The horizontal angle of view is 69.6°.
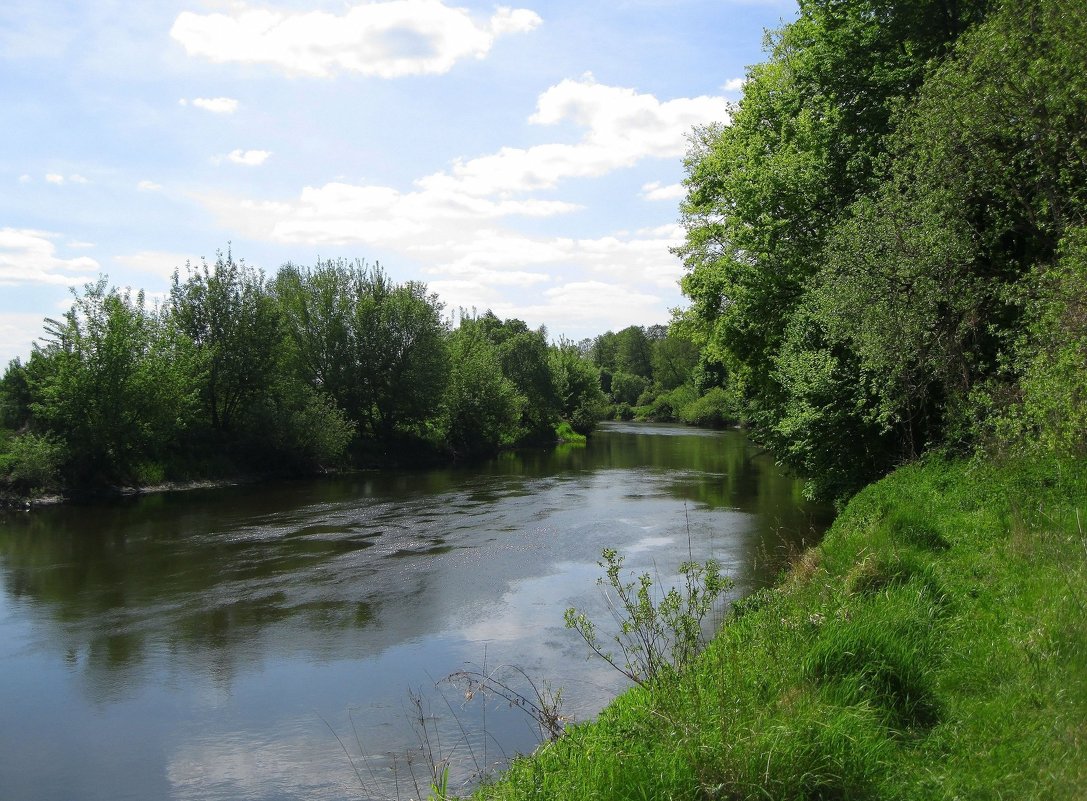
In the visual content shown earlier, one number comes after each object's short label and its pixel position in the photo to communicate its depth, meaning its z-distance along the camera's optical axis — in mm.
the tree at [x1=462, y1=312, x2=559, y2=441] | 62688
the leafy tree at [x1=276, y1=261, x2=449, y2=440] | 43594
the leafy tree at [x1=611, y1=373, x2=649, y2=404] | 104500
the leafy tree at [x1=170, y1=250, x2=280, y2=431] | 36719
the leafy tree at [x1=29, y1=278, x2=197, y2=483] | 28641
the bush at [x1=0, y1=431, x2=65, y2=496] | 26609
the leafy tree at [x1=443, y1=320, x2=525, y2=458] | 48562
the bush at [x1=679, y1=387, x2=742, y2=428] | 71562
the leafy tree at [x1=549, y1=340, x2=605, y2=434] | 70312
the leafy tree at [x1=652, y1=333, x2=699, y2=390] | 96375
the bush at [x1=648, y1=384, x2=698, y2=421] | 82750
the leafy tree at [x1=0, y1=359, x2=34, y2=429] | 29594
